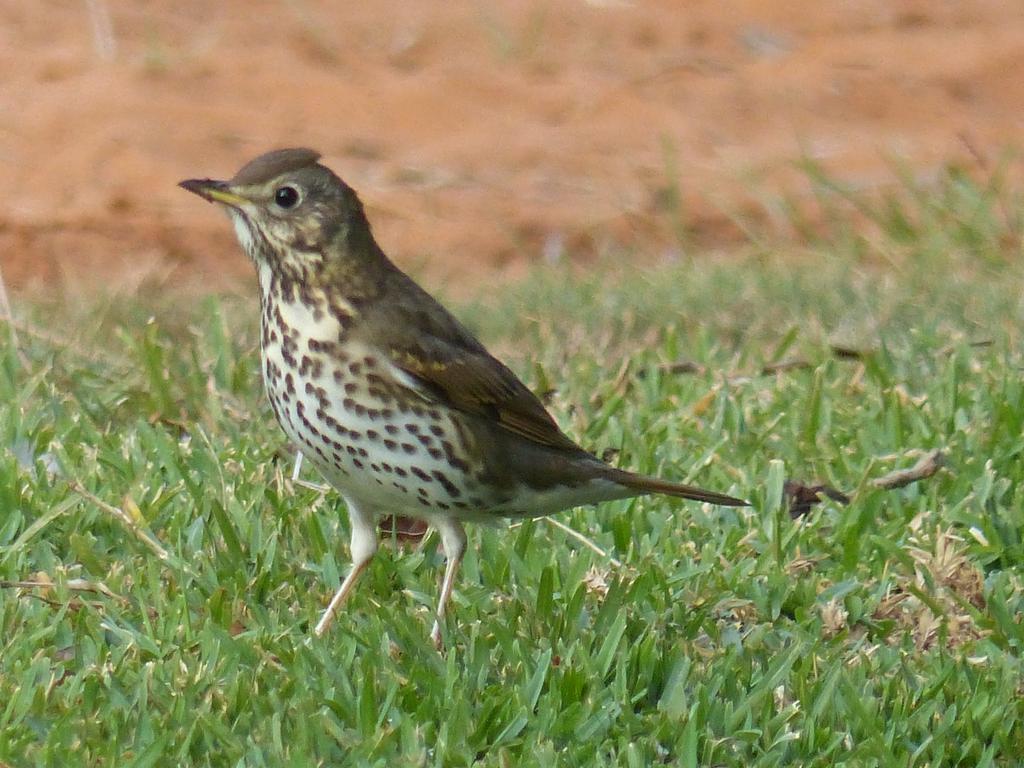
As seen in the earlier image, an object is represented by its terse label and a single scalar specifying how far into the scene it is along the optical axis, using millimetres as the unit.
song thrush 9195
